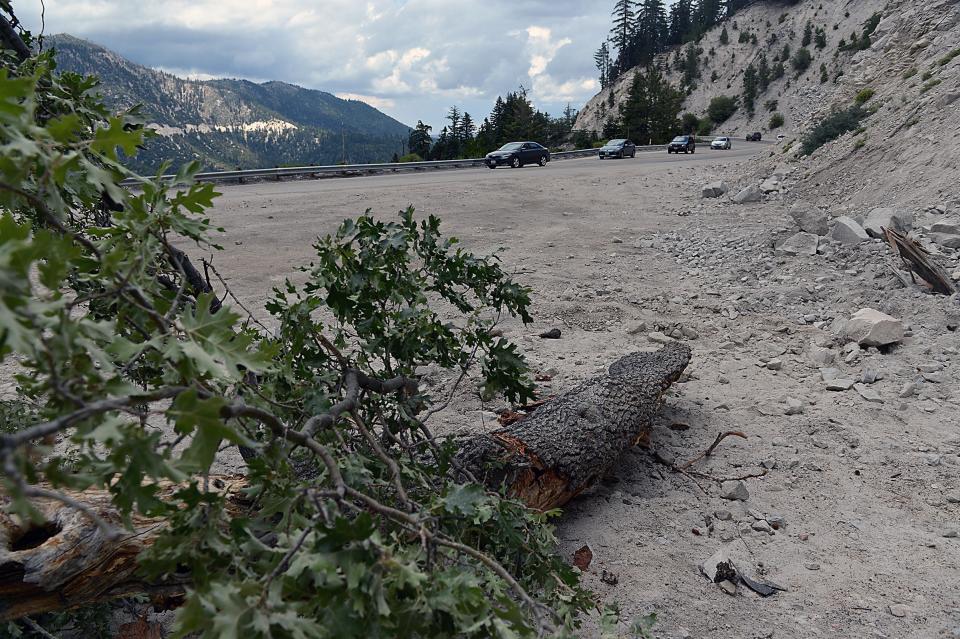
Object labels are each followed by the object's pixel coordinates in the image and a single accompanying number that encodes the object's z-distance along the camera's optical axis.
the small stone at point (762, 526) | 3.75
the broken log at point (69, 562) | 2.19
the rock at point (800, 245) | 8.75
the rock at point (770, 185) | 13.91
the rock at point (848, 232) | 8.35
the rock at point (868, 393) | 5.08
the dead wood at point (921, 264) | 6.55
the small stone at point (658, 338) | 6.51
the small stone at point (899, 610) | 3.04
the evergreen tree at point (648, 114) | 55.34
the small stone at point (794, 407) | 5.00
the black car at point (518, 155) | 28.81
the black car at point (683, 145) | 38.62
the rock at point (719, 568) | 3.33
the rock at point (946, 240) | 7.36
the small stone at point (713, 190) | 15.02
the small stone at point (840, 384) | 5.29
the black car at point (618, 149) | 34.34
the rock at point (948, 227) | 7.56
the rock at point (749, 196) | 13.50
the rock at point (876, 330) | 5.84
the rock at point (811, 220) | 9.34
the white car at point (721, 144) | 41.00
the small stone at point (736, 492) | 4.04
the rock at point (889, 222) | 8.27
